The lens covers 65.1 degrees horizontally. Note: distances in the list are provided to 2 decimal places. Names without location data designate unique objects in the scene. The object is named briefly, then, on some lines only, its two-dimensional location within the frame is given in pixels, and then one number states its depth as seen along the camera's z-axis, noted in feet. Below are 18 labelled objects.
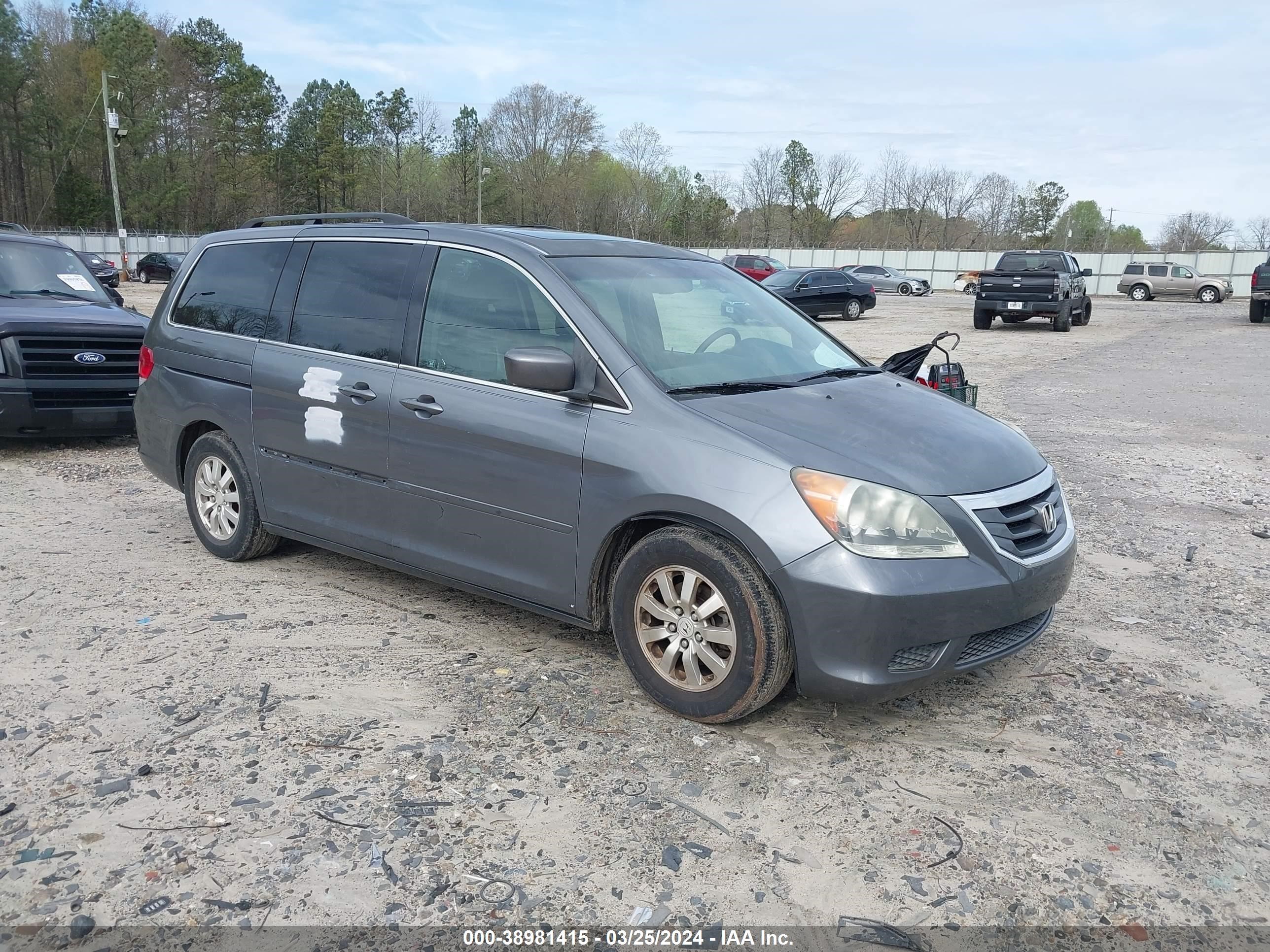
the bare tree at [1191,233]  276.41
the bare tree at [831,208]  300.81
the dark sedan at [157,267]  146.82
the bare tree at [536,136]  264.31
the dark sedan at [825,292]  93.40
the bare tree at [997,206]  304.30
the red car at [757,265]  124.67
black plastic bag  21.13
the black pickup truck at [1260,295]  89.14
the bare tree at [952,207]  309.01
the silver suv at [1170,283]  136.67
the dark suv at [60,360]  26.71
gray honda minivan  11.36
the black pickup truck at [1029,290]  77.56
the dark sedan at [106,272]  88.74
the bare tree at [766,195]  304.30
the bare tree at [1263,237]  240.12
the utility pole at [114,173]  122.01
